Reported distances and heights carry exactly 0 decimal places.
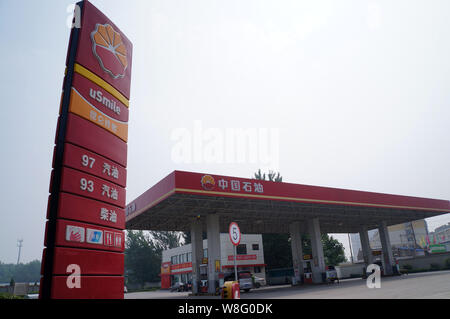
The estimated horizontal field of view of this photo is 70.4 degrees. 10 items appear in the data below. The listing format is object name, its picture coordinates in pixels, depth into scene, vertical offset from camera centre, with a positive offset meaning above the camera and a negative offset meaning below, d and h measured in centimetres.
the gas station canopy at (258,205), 2100 +431
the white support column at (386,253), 3634 +12
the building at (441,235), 10266 +532
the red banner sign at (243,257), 4298 +52
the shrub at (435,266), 4262 -187
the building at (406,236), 8194 +449
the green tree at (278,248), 4834 +167
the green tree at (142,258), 7100 +177
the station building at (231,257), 4328 +62
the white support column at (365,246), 3866 +109
